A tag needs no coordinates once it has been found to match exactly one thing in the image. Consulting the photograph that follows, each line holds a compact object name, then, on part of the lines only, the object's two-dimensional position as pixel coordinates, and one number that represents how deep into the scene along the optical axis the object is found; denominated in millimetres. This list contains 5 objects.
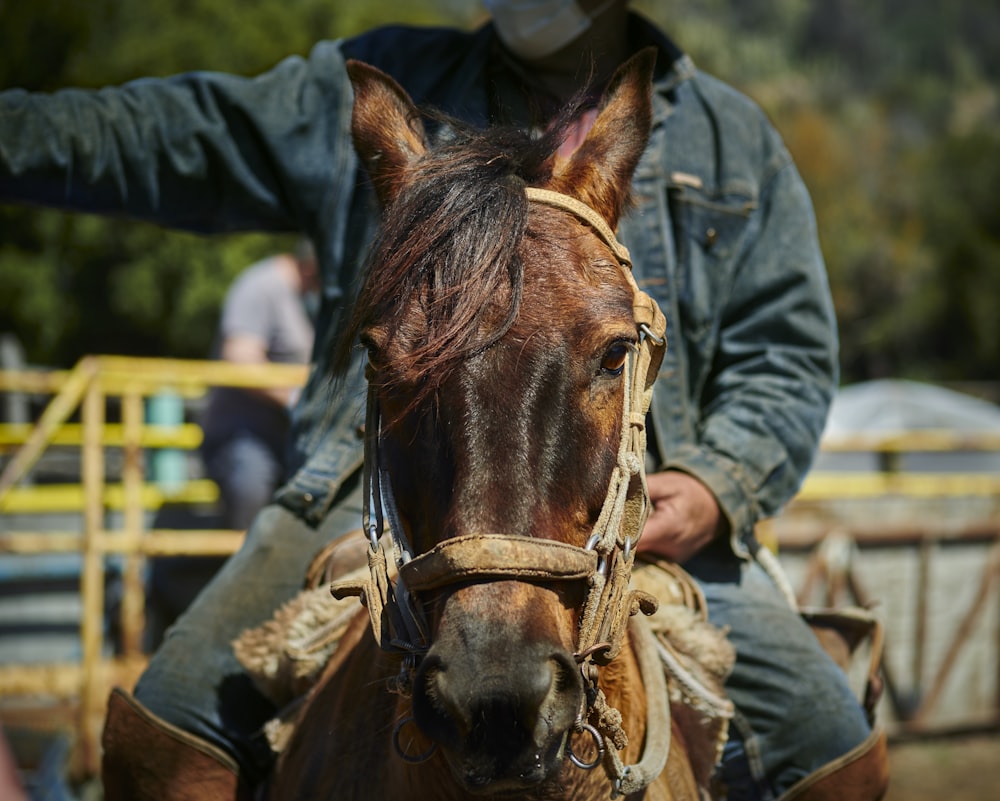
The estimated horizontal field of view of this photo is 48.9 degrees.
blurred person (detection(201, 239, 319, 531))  6520
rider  2598
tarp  17219
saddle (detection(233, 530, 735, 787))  2398
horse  1653
